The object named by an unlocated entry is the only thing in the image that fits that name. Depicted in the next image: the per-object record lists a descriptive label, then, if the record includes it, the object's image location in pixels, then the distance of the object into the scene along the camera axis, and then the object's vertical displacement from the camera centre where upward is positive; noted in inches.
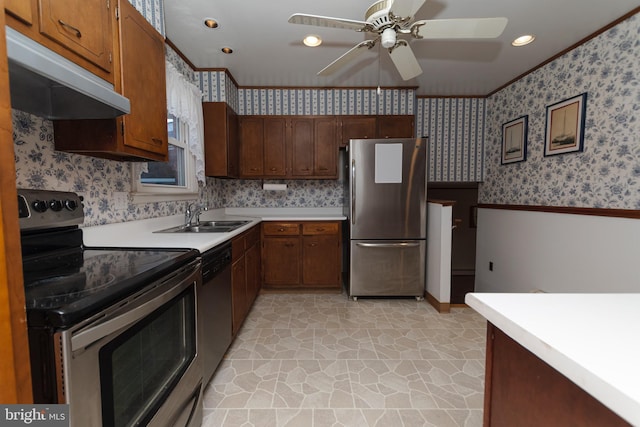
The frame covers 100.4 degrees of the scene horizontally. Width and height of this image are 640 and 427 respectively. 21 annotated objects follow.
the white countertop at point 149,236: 56.4 -10.2
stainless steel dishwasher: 58.4 -26.5
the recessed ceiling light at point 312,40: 89.6 +53.4
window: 75.6 +7.3
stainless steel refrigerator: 112.1 -8.6
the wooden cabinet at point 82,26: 35.1 +24.9
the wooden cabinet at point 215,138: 112.3 +24.7
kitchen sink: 87.1 -10.9
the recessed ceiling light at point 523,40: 89.8 +53.5
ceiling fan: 57.2 +39.4
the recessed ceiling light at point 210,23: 80.8 +53.4
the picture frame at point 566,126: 92.2 +25.5
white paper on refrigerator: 111.7 +13.5
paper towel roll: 135.7 +5.2
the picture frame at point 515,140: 116.4 +25.3
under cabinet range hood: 25.7 +14.2
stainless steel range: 25.2 -14.6
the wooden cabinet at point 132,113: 48.6 +17.5
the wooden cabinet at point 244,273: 81.3 -27.1
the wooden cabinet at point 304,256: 123.6 -27.8
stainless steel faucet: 95.6 -5.9
